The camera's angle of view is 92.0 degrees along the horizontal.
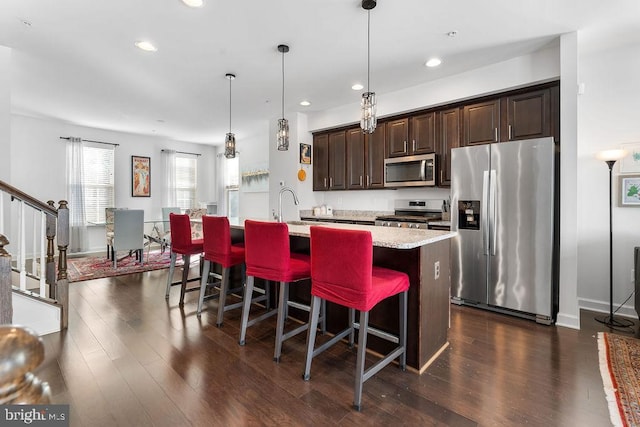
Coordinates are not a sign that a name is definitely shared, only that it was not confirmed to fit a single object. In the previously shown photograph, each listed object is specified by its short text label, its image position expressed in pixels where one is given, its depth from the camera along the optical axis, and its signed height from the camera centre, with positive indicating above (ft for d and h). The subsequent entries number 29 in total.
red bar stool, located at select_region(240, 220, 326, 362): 7.18 -1.20
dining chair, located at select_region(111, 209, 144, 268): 16.48 -0.96
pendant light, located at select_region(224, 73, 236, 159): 11.76 +2.60
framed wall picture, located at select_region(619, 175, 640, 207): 10.18 +0.82
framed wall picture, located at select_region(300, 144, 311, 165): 17.66 +3.48
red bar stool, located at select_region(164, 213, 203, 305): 10.88 -1.00
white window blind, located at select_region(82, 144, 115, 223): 21.52 +2.40
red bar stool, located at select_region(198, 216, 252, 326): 9.11 -1.08
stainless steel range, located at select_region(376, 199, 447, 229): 13.11 +0.06
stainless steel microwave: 13.09 +1.94
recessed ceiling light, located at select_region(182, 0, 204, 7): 7.77 +5.35
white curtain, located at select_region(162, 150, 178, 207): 24.85 +2.93
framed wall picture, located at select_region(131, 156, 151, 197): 23.50 +2.89
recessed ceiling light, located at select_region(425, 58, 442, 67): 10.97 +5.52
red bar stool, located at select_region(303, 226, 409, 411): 5.59 -1.31
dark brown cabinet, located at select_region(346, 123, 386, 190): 15.19 +2.86
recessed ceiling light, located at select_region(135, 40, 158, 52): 9.85 +5.45
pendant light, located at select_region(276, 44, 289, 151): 10.16 +2.74
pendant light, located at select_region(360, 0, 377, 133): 7.73 +2.68
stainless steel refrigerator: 9.57 -0.44
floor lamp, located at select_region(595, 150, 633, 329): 9.36 -0.75
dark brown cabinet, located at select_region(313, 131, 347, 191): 16.87 +2.99
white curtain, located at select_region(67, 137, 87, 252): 20.49 +1.30
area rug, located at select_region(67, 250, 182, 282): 15.07 -2.87
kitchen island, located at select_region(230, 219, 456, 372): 6.66 -1.76
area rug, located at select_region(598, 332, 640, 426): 5.45 -3.44
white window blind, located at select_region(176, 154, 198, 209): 26.17 +2.89
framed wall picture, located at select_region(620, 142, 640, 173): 10.18 +1.84
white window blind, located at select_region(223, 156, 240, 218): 27.14 +2.49
